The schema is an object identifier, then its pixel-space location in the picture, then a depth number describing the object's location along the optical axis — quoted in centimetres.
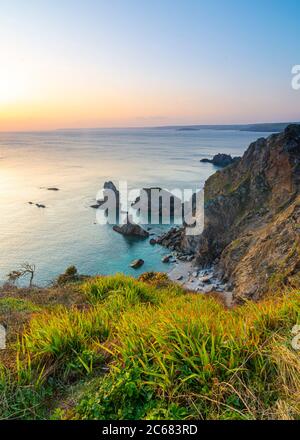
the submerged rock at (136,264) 5220
